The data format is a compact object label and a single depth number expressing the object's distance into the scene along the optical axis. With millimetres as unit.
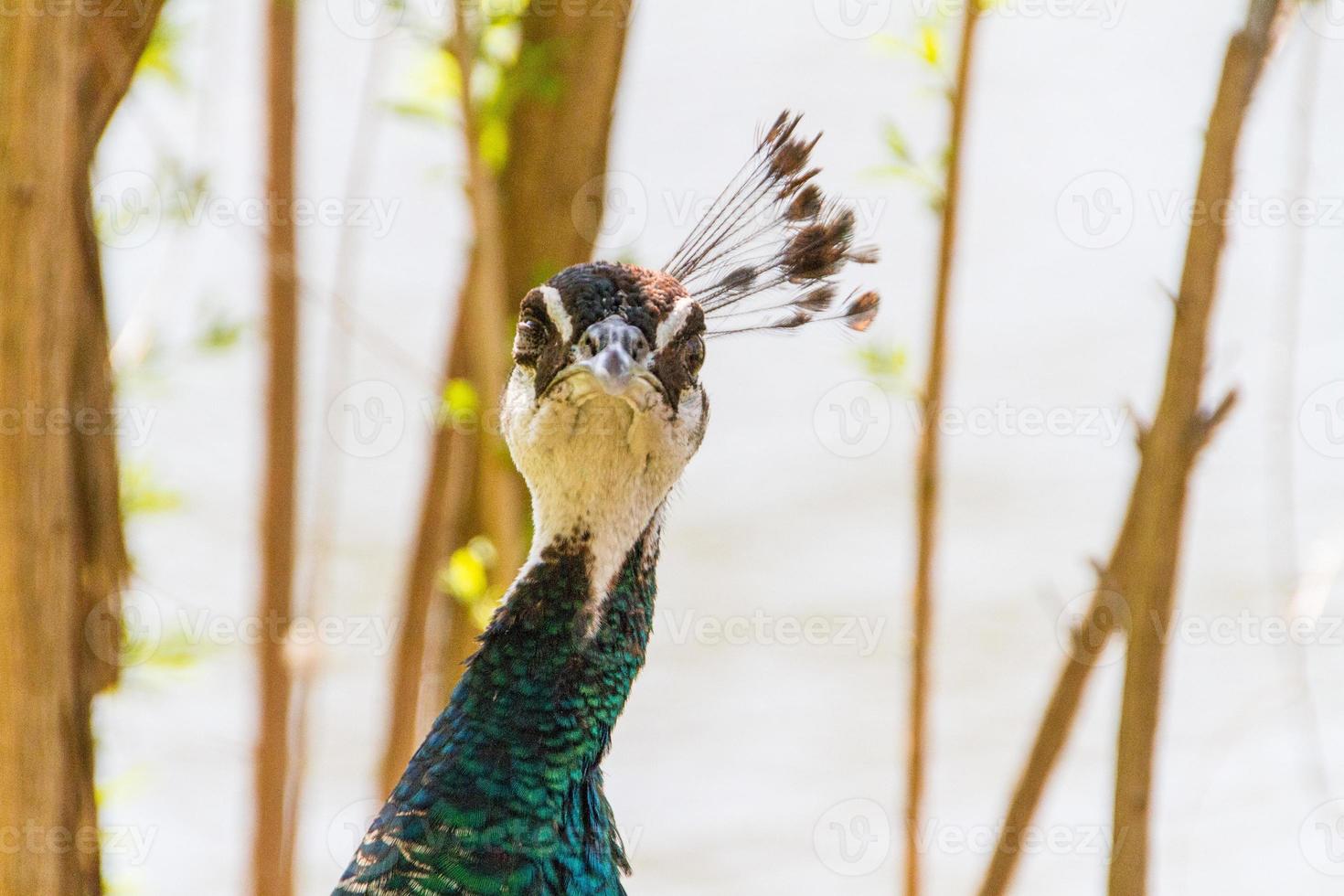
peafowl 3939
